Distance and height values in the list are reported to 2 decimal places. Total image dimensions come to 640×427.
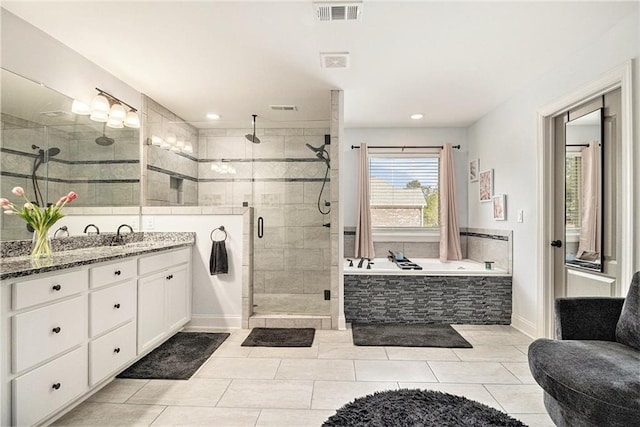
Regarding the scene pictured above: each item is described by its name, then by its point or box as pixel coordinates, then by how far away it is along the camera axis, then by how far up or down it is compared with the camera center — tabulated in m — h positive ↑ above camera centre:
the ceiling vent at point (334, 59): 2.76 +1.22
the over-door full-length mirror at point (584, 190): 2.65 +0.18
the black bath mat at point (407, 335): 3.14 -1.13
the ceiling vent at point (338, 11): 2.11 +1.22
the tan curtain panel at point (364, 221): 4.74 -0.10
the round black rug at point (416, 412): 1.87 -1.09
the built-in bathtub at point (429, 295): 3.76 -0.85
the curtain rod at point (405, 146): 4.93 +0.93
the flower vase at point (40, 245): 2.25 -0.20
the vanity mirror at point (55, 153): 2.23 +0.46
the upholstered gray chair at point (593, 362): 1.41 -0.67
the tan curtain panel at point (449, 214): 4.77 -0.01
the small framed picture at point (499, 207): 3.83 +0.07
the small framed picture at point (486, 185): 4.19 +0.34
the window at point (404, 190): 5.00 +0.33
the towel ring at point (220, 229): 3.60 -0.15
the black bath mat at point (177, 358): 2.53 -1.13
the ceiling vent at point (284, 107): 4.04 +1.21
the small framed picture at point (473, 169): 4.63 +0.58
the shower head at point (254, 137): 4.30 +0.93
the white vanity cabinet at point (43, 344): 1.58 -0.63
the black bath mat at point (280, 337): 3.13 -1.13
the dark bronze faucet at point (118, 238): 3.31 -0.23
